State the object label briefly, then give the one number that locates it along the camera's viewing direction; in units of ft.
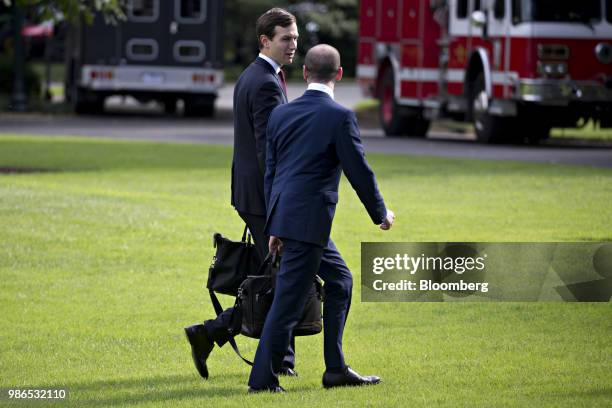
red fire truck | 144.36
